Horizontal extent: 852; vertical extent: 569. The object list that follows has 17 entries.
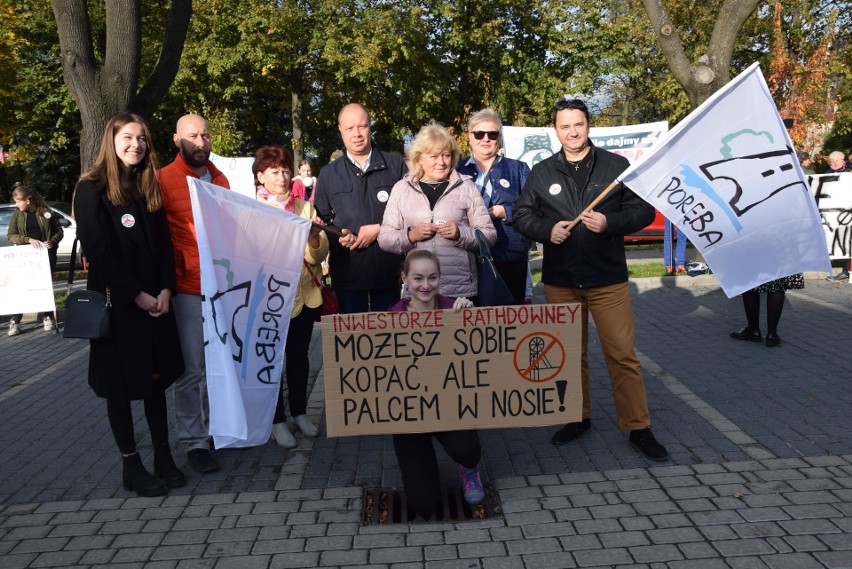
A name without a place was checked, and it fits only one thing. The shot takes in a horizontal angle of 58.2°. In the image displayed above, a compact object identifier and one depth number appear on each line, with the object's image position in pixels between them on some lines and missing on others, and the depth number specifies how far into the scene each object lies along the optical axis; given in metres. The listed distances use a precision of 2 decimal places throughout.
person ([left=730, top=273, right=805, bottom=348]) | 6.99
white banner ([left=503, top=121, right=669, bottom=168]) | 12.58
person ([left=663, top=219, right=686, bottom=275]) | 10.98
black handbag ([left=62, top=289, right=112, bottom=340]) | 3.97
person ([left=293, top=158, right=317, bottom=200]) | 10.11
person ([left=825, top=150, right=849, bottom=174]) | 10.57
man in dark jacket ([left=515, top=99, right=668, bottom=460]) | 4.46
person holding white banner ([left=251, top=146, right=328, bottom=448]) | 4.81
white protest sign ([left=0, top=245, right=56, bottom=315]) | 9.48
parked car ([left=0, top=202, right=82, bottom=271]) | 16.59
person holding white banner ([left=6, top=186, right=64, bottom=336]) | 10.02
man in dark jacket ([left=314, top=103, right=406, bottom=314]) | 4.89
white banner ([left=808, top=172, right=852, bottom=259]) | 10.63
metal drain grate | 3.91
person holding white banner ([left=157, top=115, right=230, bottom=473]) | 4.43
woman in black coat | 3.99
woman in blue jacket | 5.20
